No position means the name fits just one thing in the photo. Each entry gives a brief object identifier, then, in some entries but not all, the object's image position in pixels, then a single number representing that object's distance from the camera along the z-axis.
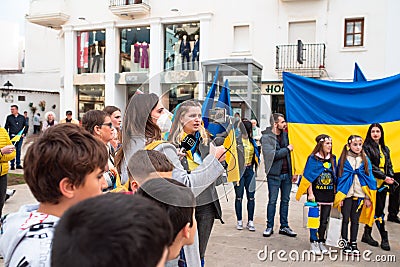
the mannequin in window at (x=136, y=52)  19.88
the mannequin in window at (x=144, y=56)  19.05
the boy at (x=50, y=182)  1.38
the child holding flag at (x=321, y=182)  4.99
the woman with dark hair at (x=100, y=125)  3.45
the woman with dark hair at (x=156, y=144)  2.43
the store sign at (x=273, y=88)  16.17
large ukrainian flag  5.88
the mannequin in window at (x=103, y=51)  20.54
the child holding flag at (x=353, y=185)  4.98
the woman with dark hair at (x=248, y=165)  2.79
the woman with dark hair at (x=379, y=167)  5.36
